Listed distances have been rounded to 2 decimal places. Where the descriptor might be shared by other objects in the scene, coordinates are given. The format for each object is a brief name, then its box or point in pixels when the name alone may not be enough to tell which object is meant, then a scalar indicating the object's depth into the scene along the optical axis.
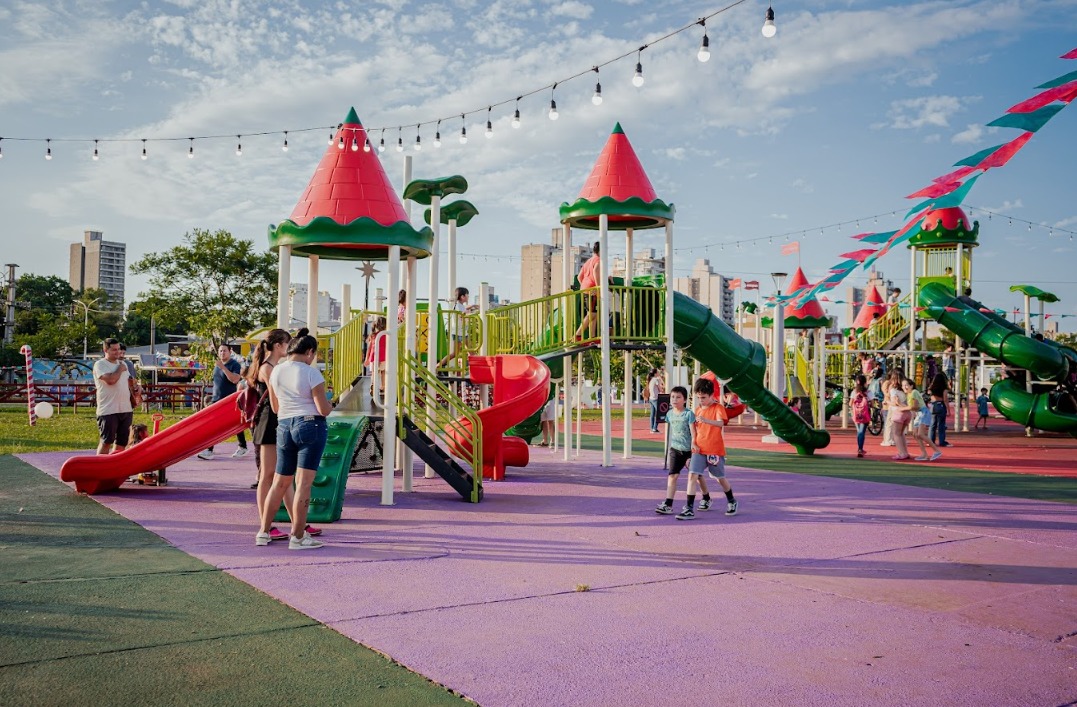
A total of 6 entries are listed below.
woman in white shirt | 6.79
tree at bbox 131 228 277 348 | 37.72
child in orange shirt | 9.02
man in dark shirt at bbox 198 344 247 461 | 11.88
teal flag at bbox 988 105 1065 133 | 5.17
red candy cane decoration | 23.48
